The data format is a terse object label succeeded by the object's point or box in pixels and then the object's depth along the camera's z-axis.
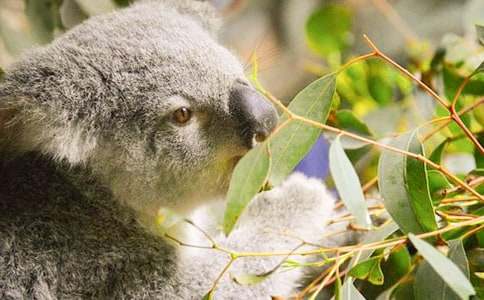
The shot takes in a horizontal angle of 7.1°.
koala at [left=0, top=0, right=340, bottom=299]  2.74
